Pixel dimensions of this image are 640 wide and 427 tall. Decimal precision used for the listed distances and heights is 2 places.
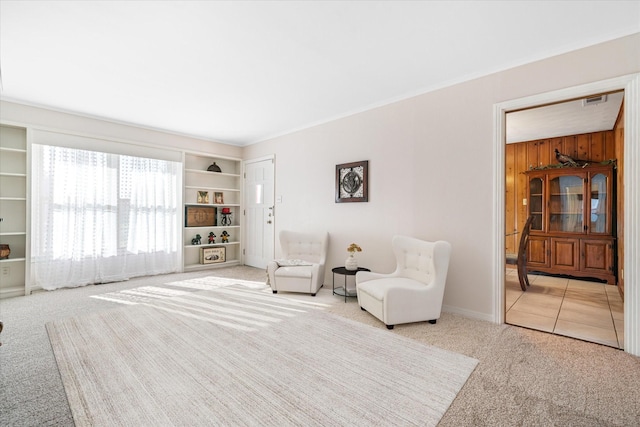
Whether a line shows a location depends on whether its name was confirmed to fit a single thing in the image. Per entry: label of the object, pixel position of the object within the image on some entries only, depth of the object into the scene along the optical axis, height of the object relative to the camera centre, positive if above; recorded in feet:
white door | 19.11 +0.13
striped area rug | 5.56 -3.73
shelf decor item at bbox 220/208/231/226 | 20.72 -0.22
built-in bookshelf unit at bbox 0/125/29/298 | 13.41 +0.12
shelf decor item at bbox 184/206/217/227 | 19.10 -0.14
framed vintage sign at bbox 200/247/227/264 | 19.73 -2.81
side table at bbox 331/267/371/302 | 12.67 -2.54
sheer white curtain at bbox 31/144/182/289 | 14.05 -0.13
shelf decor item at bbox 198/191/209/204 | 19.80 +1.15
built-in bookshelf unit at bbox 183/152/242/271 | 19.39 +0.21
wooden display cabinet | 16.24 -0.42
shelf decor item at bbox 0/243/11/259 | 12.99 -1.65
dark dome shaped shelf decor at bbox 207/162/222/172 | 20.23 +3.17
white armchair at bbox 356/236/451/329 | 9.59 -2.57
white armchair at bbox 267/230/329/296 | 13.53 -2.43
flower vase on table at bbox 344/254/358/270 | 12.96 -2.20
